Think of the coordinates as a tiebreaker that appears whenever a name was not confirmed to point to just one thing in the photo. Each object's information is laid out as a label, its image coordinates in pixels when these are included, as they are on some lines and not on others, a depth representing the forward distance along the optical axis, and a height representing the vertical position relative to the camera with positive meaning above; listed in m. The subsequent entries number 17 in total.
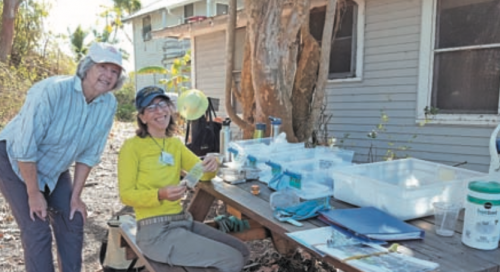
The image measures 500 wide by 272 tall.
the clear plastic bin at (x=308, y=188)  1.87 -0.47
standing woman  2.00 -0.30
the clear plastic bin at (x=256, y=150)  2.50 -0.34
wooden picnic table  1.23 -0.52
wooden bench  1.96 -0.87
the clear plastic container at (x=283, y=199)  1.84 -0.49
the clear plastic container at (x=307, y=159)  2.29 -0.37
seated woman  1.97 -0.50
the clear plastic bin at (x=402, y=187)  1.63 -0.40
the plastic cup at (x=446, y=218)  1.50 -0.47
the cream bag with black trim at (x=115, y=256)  2.69 -1.12
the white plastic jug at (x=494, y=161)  1.59 -0.25
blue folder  1.42 -0.49
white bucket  1.31 -0.40
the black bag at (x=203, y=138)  4.41 -0.46
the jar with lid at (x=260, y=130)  3.03 -0.25
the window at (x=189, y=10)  15.53 +3.60
